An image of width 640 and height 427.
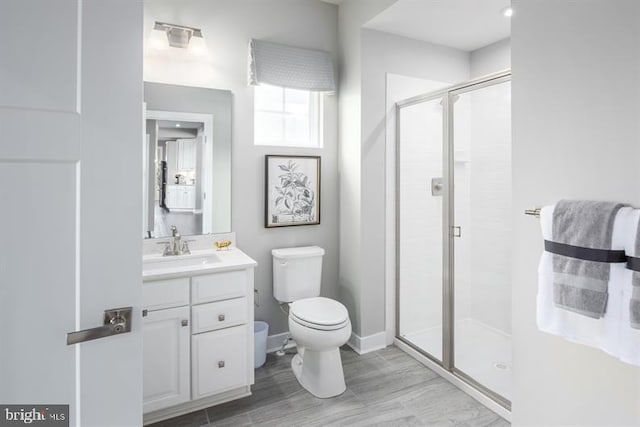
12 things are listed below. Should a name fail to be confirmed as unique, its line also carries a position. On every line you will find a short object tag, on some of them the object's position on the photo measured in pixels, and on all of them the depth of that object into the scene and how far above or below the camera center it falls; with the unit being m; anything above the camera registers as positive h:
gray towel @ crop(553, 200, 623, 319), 1.16 -0.16
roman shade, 2.60 +1.15
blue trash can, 2.50 -0.94
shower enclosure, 2.35 -0.07
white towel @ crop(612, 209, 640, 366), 1.09 -0.26
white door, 0.82 +0.03
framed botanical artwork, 2.74 +0.20
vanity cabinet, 1.88 -0.71
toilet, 2.13 -0.70
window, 2.81 +0.82
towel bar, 1.44 +0.02
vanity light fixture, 2.29 +1.21
